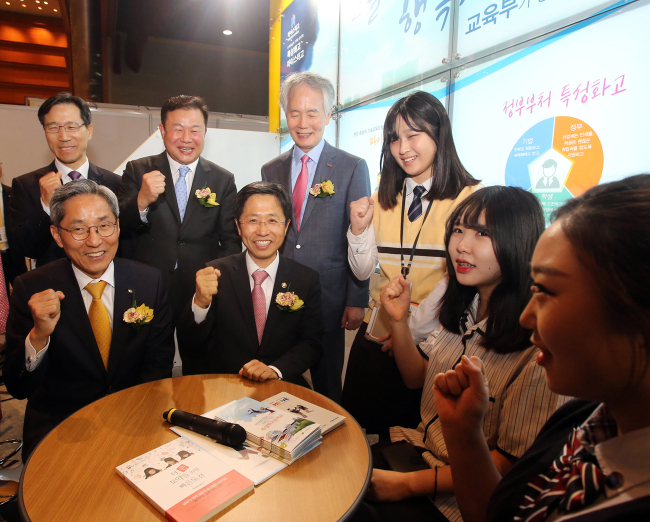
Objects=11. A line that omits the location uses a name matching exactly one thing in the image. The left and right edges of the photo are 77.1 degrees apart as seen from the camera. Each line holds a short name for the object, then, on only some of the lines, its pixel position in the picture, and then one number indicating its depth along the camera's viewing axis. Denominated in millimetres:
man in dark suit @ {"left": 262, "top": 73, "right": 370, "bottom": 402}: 2512
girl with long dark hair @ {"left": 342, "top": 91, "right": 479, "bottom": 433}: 2008
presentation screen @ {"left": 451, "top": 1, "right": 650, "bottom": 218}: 1734
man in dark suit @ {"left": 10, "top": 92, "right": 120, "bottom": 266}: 2404
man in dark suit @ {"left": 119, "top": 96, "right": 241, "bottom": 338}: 2668
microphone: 1250
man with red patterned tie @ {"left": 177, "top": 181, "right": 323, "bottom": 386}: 2039
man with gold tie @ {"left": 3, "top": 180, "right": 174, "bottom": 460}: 1725
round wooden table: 1018
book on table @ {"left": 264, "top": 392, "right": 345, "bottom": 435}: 1414
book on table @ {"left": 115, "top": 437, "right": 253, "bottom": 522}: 1002
